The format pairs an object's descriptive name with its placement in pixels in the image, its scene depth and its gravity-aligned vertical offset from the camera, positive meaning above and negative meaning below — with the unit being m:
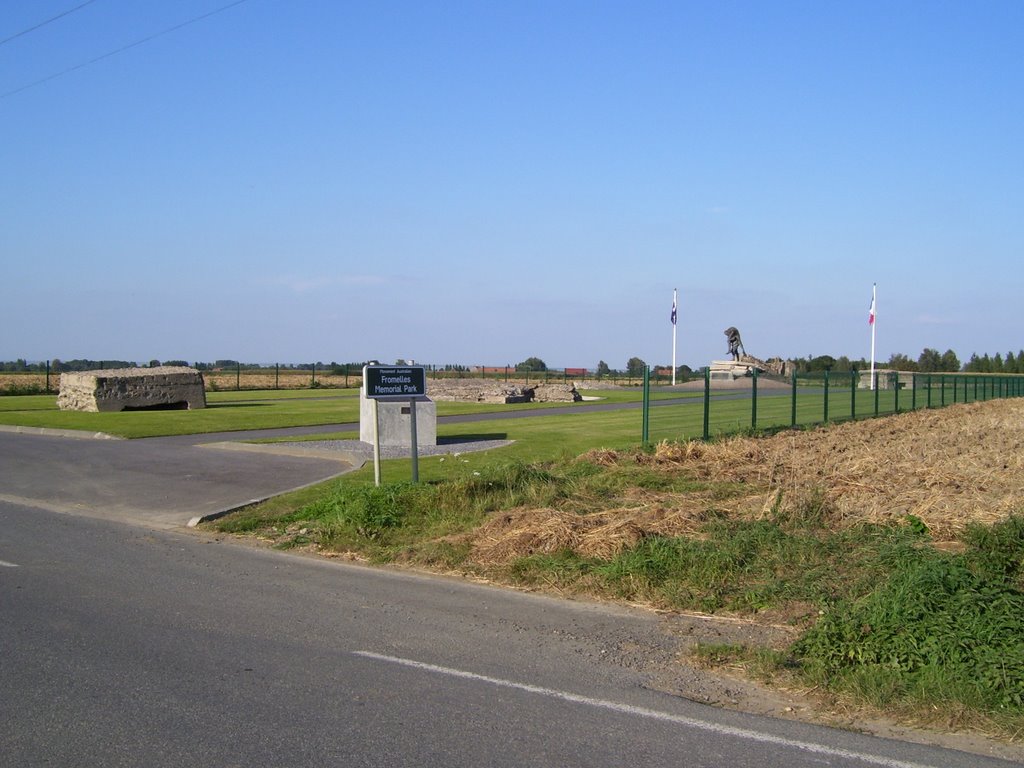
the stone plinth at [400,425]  20.67 -1.13
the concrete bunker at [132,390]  31.39 -0.68
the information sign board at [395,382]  13.38 -0.14
